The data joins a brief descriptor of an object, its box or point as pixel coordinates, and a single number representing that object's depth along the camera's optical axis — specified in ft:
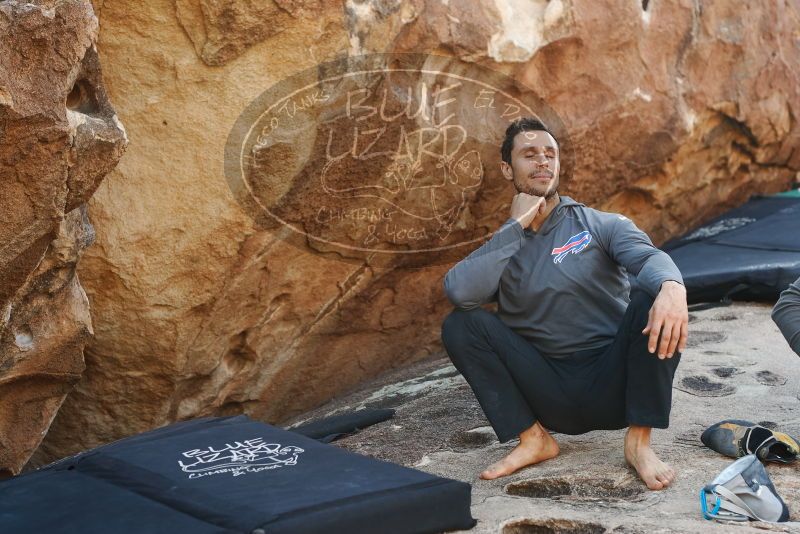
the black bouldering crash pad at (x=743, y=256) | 15.21
